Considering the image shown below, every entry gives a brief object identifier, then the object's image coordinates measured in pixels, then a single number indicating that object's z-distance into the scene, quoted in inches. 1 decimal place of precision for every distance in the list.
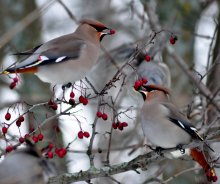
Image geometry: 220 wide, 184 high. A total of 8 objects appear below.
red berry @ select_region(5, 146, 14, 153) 303.6
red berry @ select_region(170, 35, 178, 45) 333.8
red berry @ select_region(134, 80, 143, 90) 336.2
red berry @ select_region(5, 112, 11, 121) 324.1
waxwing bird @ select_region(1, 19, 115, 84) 344.5
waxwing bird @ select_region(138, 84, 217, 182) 343.9
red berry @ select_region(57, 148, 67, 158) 309.9
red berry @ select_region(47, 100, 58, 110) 321.7
